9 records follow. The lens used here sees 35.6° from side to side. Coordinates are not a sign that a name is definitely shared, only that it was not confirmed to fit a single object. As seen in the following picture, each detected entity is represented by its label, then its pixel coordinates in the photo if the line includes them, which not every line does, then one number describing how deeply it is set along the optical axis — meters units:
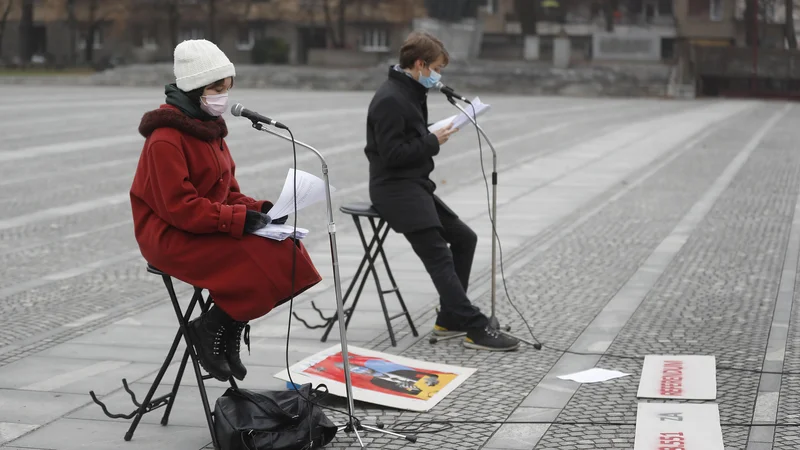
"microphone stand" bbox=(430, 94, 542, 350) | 7.43
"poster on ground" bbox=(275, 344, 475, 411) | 6.28
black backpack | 5.25
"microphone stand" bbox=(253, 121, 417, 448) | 5.37
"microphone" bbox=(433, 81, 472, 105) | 7.21
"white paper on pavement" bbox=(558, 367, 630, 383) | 6.78
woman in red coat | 5.23
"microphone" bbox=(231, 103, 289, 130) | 5.06
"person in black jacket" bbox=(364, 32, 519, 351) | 7.29
